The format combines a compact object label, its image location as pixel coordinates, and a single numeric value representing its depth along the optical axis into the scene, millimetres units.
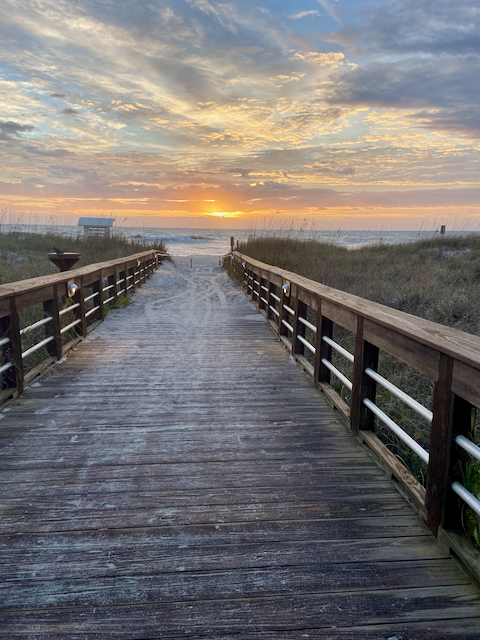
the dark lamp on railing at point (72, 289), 5576
